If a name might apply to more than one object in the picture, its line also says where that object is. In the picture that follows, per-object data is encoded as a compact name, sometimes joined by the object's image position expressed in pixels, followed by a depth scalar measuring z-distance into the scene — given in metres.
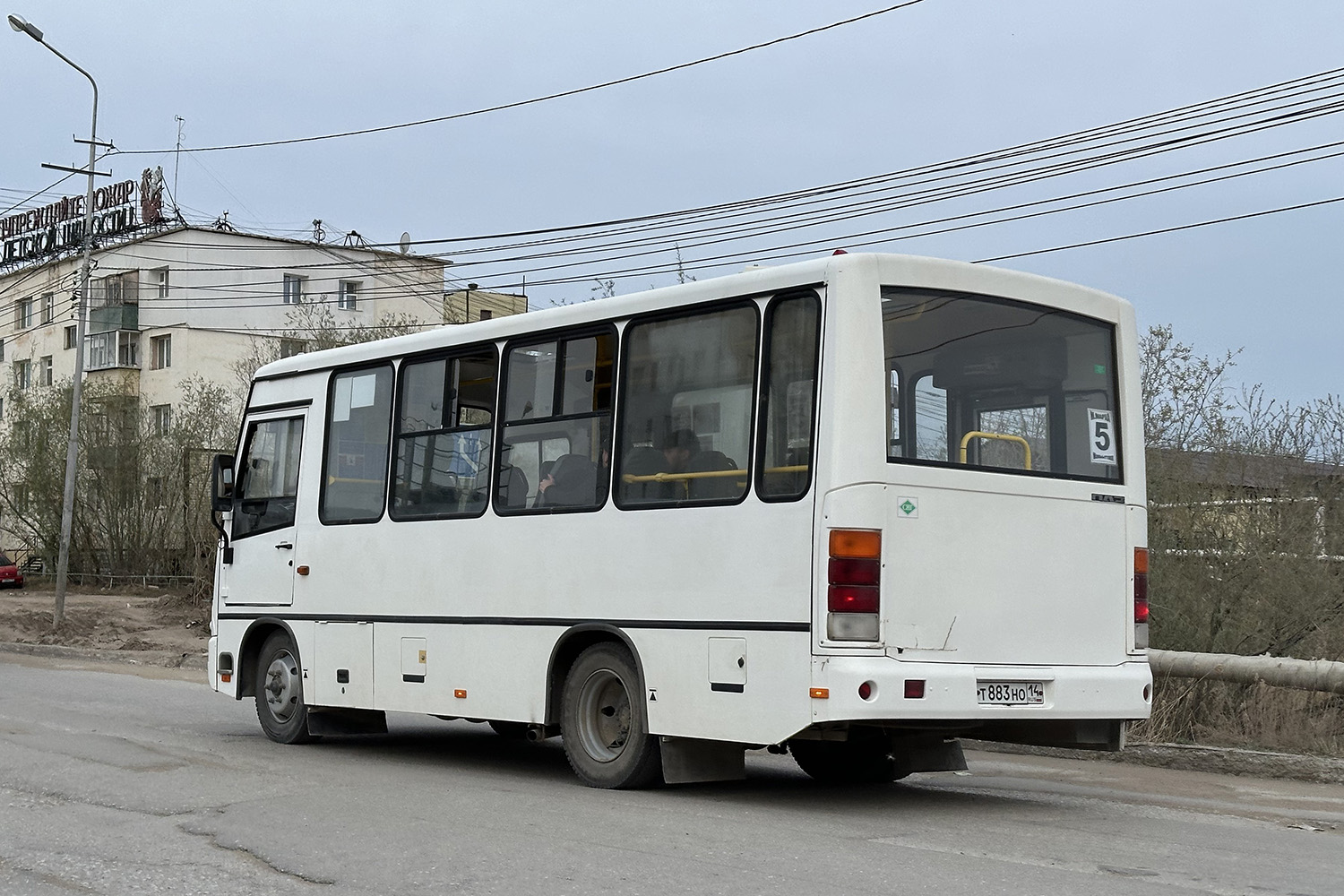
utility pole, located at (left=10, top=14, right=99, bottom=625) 30.94
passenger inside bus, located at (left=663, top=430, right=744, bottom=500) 9.16
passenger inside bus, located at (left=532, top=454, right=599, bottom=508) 10.05
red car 53.31
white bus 8.60
